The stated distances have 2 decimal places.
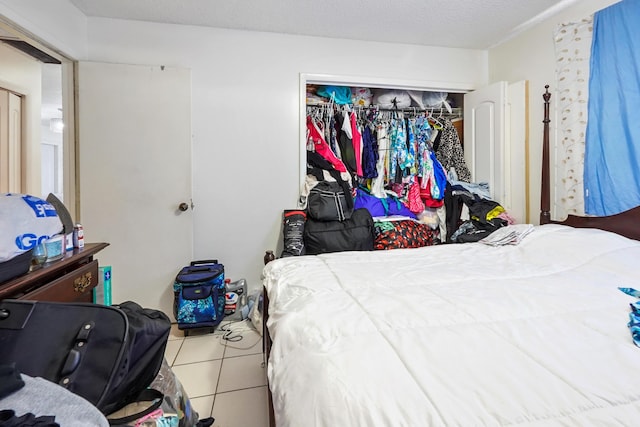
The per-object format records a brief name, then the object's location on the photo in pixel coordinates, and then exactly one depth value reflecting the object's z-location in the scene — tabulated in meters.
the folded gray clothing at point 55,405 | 0.60
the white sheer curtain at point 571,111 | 2.14
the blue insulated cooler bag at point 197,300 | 2.30
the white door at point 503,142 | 2.69
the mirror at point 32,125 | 2.23
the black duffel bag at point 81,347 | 0.77
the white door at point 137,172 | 2.38
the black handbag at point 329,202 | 2.71
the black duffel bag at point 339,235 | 2.69
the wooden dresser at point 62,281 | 1.00
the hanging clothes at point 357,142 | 2.94
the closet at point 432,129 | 2.75
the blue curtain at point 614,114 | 1.85
